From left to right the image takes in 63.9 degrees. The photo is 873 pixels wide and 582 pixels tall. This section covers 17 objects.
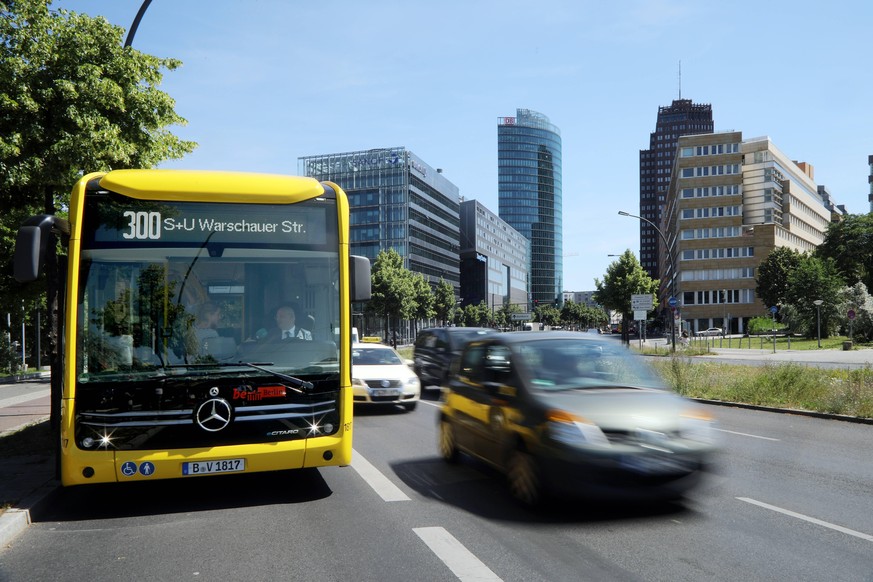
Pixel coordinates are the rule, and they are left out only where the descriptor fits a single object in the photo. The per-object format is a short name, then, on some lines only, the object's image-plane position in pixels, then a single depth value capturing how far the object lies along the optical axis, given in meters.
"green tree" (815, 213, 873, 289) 75.06
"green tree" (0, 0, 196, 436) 10.05
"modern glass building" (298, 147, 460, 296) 97.56
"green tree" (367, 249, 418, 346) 65.25
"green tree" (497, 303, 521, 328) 133.88
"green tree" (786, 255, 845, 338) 59.47
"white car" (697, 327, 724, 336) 82.86
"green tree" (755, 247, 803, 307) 82.44
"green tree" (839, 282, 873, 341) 53.31
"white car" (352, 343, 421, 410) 14.35
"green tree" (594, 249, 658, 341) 65.50
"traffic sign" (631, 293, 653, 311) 31.91
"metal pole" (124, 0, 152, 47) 11.36
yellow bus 6.02
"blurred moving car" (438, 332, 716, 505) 5.74
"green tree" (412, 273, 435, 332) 75.12
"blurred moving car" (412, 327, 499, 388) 18.22
